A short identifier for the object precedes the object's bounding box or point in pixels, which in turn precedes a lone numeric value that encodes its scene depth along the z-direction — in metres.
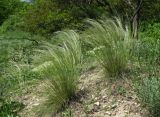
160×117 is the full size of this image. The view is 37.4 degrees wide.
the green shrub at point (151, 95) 2.46
